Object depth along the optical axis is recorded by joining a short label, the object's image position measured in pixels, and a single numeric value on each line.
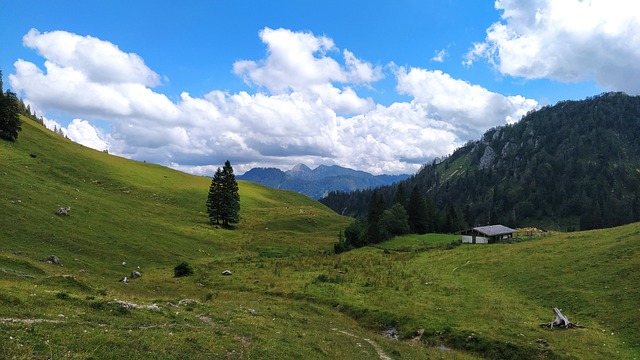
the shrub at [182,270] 48.91
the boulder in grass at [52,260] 39.53
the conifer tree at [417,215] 119.64
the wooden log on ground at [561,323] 30.42
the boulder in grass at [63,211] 58.36
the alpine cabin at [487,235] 89.25
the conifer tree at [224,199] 100.12
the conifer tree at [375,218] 95.38
